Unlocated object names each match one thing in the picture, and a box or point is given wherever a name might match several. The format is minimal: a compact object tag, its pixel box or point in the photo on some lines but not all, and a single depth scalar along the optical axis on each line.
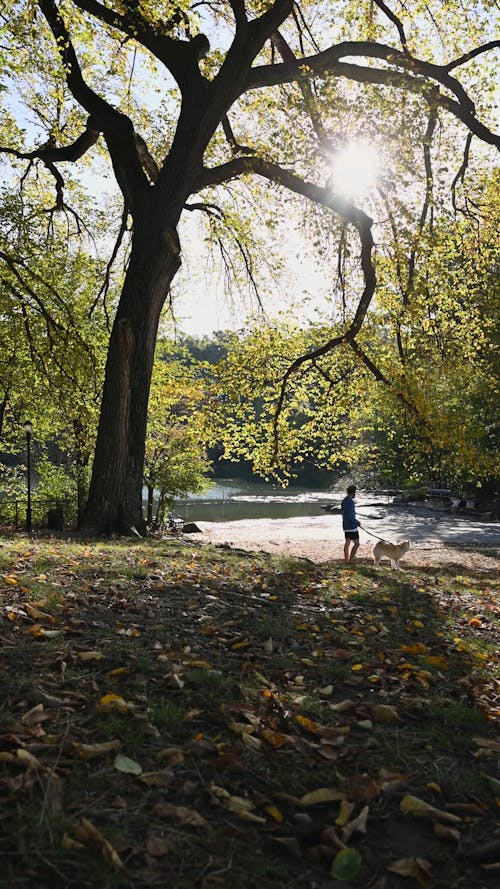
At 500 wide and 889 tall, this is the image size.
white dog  11.76
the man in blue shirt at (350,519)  13.27
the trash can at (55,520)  19.03
